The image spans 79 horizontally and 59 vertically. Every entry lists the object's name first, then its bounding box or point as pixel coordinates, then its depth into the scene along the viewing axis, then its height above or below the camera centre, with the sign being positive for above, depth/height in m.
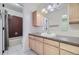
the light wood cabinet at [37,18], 1.59 +0.53
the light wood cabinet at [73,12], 1.46 +0.75
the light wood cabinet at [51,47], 1.45 -0.90
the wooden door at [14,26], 1.56 +0.12
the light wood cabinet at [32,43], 1.66 -0.78
